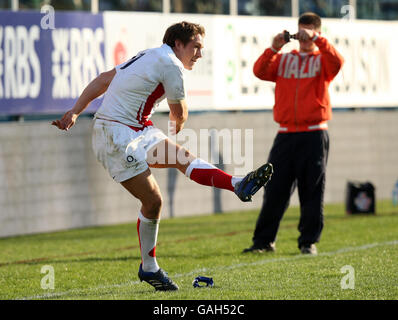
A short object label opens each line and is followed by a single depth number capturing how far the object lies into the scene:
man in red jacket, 8.91
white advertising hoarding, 13.33
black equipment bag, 13.41
